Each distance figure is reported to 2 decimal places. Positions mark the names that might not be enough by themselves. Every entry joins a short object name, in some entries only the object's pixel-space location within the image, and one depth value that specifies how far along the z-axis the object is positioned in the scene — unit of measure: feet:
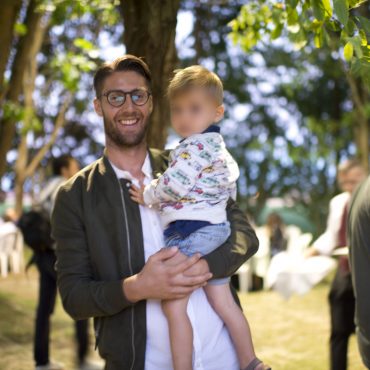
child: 9.95
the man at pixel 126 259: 9.63
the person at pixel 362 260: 11.07
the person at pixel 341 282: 19.16
